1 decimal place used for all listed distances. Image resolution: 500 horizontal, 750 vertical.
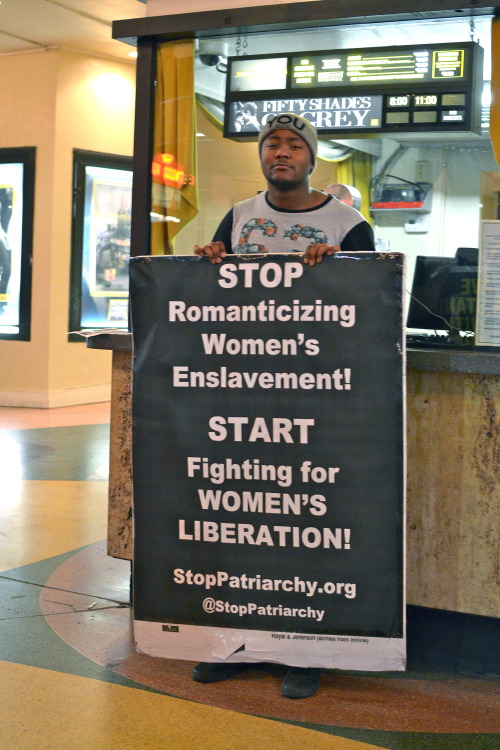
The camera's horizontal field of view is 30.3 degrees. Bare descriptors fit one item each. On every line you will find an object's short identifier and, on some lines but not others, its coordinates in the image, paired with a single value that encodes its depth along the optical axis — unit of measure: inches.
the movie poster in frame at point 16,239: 385.7
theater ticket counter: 114.6
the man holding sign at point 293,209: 118.9
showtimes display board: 153.2
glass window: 146.6
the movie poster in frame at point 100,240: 390.6
